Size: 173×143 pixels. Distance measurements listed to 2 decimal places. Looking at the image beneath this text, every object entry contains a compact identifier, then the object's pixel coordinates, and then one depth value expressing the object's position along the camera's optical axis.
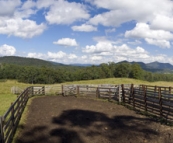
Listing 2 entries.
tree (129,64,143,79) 76.66
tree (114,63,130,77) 80.38
